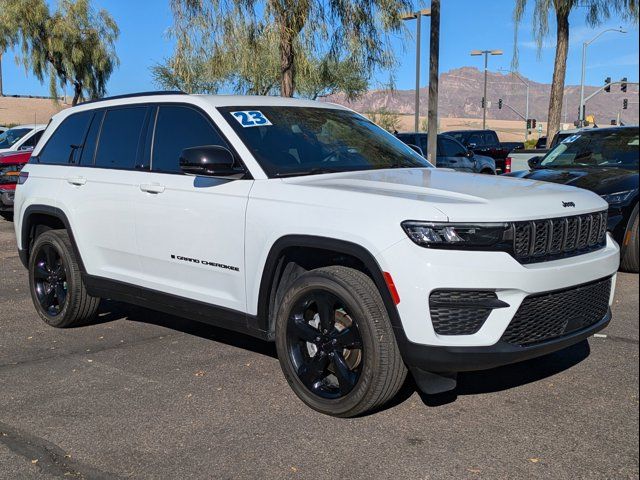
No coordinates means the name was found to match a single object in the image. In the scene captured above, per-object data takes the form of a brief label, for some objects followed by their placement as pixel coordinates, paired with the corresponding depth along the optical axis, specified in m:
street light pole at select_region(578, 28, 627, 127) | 36.20
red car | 13.12
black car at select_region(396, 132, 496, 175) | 16.97
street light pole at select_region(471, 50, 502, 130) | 44.15
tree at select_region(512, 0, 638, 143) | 15.38
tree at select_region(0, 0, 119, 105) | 26.58
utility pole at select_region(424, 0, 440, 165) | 11.75
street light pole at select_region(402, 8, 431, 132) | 22.17
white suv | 3.56
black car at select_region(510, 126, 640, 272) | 6.40
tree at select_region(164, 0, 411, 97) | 11.66
